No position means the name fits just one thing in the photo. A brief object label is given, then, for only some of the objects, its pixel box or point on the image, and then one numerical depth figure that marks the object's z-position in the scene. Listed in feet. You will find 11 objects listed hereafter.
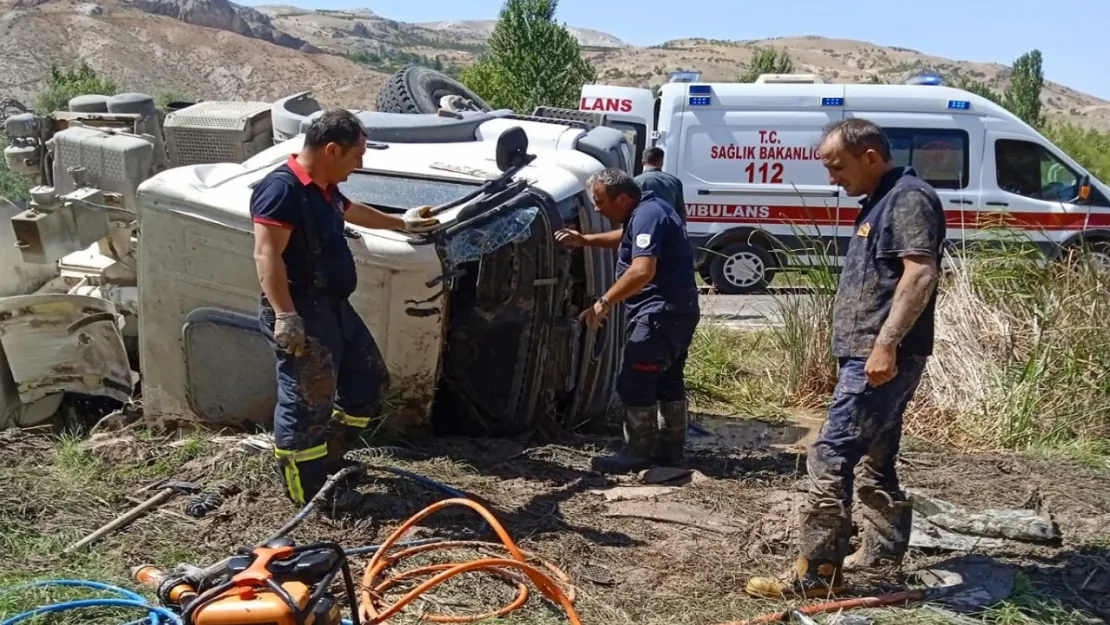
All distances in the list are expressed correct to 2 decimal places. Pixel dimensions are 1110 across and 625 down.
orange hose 10.92
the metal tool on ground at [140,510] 12.74
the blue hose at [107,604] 10.02
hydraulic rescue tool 8.41
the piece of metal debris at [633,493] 14.98
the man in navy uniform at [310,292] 12.56
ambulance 35.55
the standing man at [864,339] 11.10
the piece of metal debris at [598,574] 12.28
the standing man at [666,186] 23.50
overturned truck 14.96
